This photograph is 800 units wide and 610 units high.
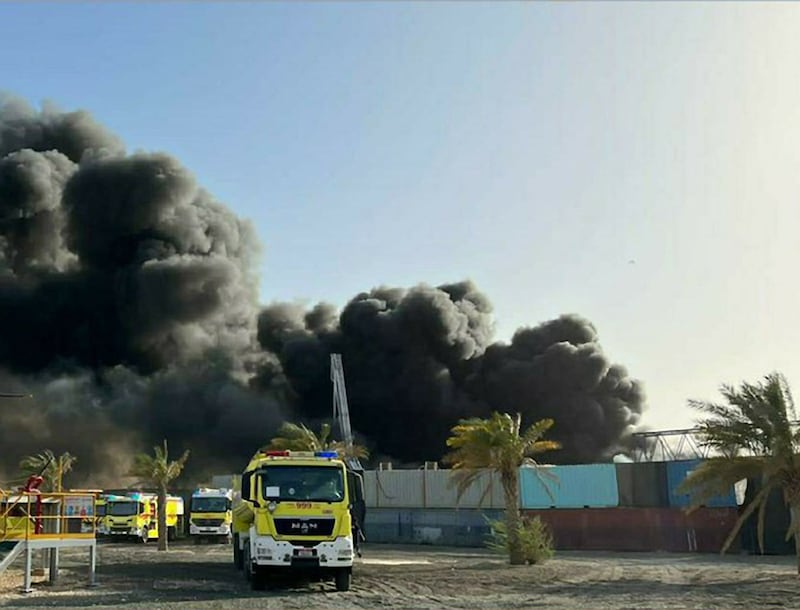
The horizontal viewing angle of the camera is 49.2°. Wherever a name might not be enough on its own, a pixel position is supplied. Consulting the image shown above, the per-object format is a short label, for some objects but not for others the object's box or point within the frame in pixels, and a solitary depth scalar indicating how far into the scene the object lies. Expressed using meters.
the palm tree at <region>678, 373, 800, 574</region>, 19.36
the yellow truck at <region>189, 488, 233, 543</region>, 40.56
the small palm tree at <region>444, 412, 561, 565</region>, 25.06
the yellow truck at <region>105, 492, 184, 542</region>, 39.97
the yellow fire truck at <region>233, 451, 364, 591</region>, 17.02
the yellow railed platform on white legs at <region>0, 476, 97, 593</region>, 17.89
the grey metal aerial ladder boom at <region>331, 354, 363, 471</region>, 67.88
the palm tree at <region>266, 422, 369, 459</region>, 37.66
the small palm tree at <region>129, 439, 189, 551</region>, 33.53
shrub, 24.77
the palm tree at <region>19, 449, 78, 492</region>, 47.03
